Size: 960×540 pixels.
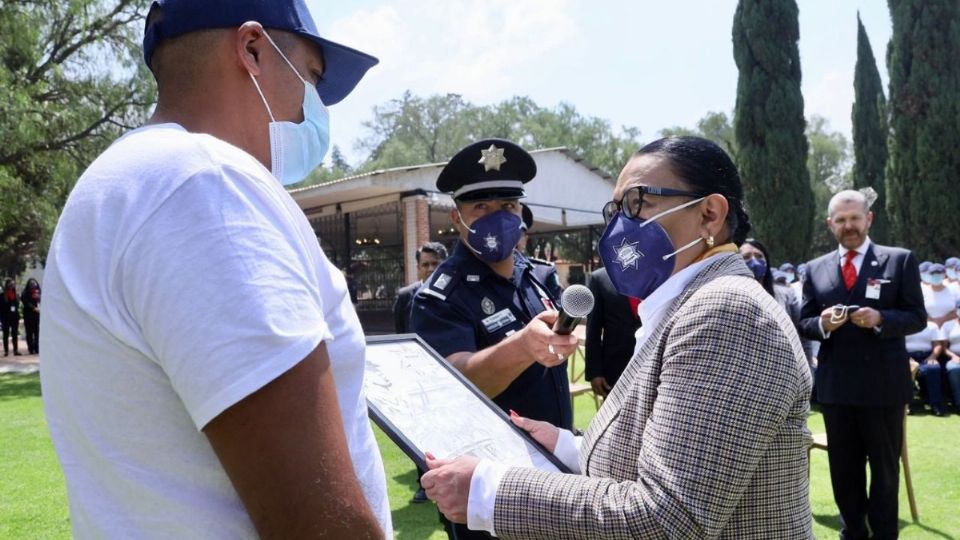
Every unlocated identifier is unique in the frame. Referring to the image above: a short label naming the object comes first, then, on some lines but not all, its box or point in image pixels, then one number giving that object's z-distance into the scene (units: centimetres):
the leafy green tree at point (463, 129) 5859
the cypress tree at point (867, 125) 2980
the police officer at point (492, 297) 298
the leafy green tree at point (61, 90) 1492
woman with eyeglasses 159
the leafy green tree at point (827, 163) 5328
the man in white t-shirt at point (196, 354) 95
